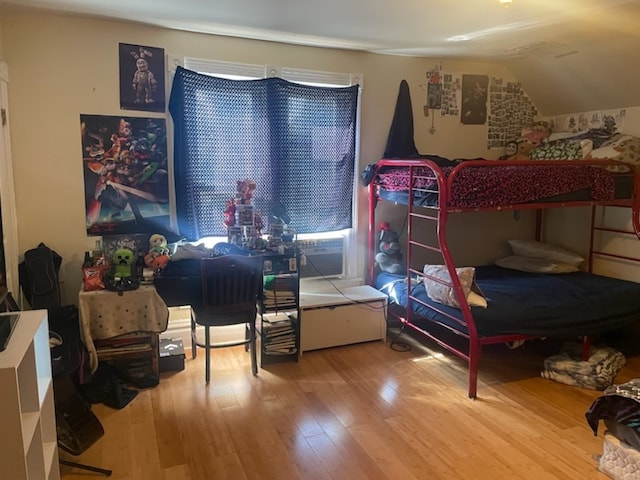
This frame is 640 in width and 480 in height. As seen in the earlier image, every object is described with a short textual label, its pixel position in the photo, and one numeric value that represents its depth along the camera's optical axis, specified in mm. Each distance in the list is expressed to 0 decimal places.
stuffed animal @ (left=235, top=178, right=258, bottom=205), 3648
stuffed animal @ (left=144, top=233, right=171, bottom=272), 3268
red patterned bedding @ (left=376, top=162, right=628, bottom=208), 3178
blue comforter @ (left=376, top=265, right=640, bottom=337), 3178
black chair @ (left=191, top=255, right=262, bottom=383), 3162
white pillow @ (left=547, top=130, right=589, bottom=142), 4419
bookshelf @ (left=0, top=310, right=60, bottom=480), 1606
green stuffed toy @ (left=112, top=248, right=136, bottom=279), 3213
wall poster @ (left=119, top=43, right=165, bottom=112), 3396
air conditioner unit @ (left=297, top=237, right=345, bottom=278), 4167
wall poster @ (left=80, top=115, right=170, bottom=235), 3393
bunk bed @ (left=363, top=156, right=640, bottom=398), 3152
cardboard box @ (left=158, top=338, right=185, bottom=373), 3424
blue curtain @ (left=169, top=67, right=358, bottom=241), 3609
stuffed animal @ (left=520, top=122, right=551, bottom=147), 4660
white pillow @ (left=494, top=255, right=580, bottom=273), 4199
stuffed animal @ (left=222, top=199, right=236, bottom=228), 3621
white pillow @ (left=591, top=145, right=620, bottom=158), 3883
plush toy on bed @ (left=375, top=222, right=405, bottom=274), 4121
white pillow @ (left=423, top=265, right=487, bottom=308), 3244
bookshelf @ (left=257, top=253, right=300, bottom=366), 3529
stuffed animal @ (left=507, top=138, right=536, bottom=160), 4621
